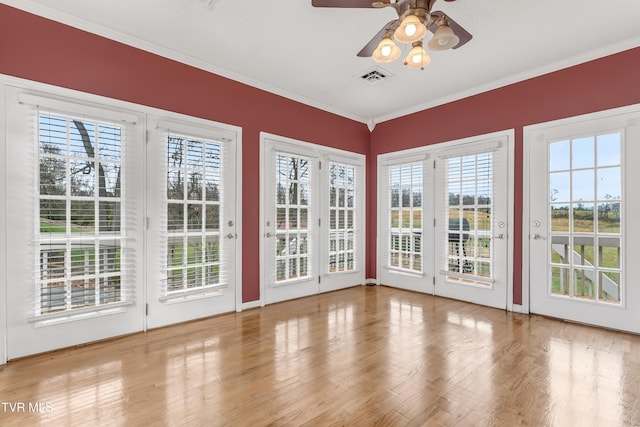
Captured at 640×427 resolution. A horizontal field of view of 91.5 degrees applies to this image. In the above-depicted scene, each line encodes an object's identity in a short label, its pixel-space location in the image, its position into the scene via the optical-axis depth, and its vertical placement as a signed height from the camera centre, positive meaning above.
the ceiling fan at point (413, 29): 1.85 +1.19
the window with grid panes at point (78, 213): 2.53 +0.02
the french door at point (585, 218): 3.00 -0.04
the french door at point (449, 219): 3.83 -0.06
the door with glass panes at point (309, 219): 3.98 -0.05
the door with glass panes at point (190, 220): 3.08 -0.05
